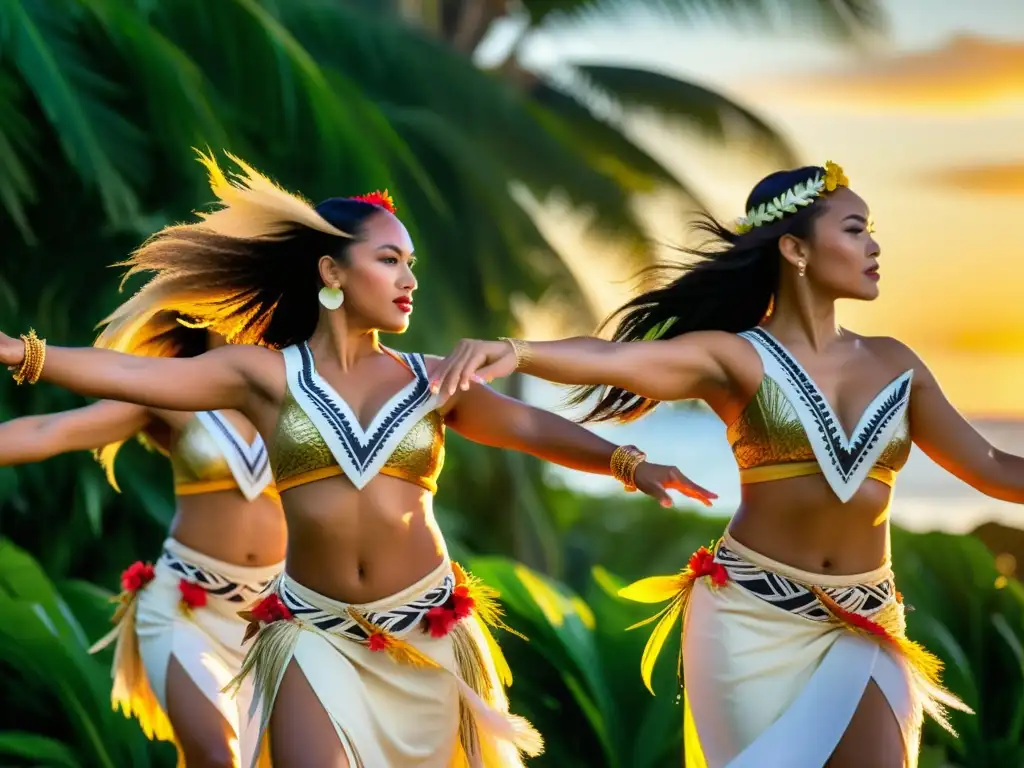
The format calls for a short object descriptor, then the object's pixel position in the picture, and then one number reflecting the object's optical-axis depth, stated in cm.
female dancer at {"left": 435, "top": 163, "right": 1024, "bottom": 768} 1035
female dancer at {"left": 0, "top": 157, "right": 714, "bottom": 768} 1003
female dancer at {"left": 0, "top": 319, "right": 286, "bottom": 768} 1259
